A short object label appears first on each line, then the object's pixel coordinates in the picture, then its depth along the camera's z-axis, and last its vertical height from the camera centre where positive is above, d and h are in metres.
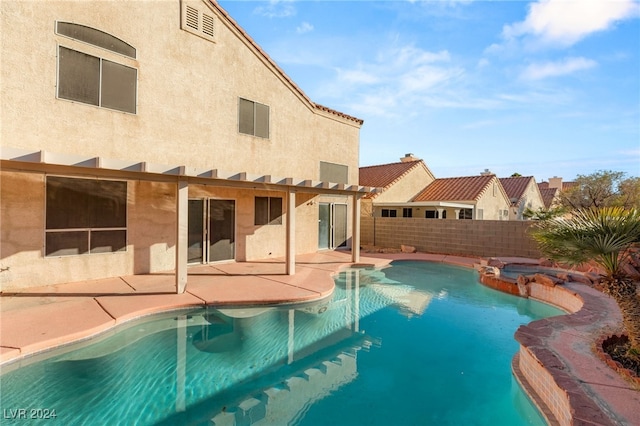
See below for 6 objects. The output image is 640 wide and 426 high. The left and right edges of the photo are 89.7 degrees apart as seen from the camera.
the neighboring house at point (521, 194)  28.40 +2.00
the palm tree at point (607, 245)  4.45 -0.41
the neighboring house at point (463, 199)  21.64 +1.15
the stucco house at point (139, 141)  7.98 +2.20
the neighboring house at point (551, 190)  34.03 +2.91
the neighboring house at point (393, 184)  21.58 +2.26
